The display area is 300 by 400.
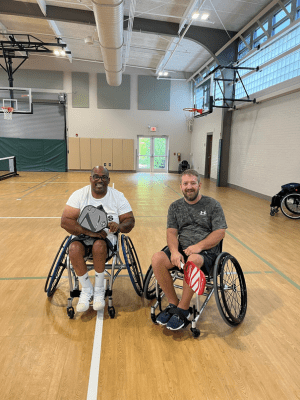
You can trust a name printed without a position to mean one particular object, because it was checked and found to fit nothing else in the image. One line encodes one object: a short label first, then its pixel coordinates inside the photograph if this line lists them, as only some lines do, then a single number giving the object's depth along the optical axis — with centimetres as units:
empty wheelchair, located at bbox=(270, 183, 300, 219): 564
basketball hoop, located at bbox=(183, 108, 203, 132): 1534
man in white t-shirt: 220
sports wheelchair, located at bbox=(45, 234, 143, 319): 226
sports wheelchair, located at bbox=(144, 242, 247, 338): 198
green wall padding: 1461
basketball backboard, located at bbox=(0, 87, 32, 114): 1401
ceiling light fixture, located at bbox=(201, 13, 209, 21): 677
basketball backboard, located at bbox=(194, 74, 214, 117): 1279
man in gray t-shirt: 204
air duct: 513
